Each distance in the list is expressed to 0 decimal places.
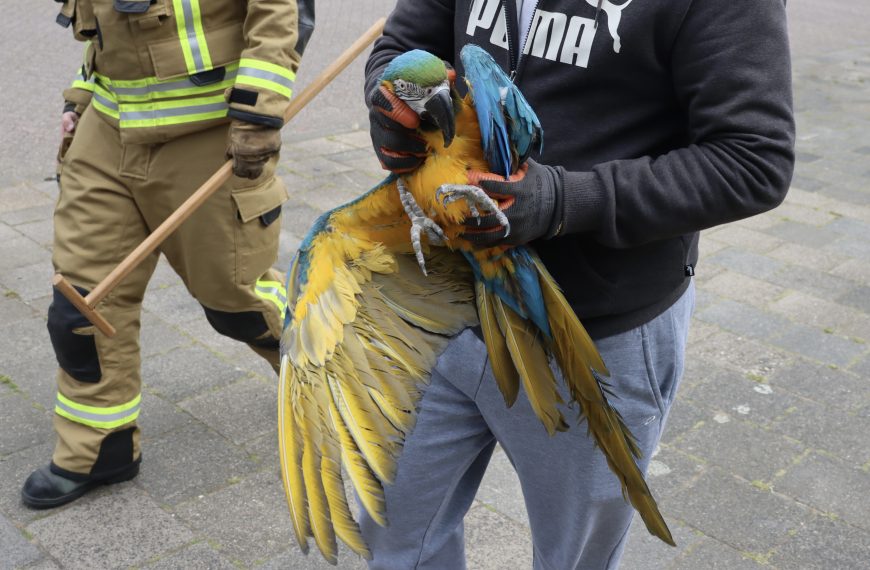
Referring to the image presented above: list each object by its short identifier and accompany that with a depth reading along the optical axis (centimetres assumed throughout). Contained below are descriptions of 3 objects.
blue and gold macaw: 151
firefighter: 271
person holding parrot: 145
